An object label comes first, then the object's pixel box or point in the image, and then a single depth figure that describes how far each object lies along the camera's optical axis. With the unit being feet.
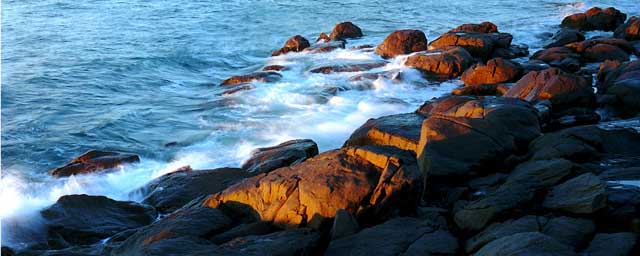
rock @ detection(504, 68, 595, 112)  46.60
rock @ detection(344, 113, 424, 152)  37.06
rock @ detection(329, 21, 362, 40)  93.45
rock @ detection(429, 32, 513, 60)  73.51
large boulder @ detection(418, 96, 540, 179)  32.89
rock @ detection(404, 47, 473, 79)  67.51
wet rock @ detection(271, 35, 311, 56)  86.74
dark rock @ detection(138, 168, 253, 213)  37.52
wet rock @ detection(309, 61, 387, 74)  73.20
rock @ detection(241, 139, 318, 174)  38.99
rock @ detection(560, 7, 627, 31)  90.74
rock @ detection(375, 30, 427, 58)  79.25
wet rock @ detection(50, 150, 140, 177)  43.21
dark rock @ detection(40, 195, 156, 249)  33.40
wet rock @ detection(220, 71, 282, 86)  70.23
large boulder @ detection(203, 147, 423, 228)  27.07
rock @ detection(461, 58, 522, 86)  59.41
